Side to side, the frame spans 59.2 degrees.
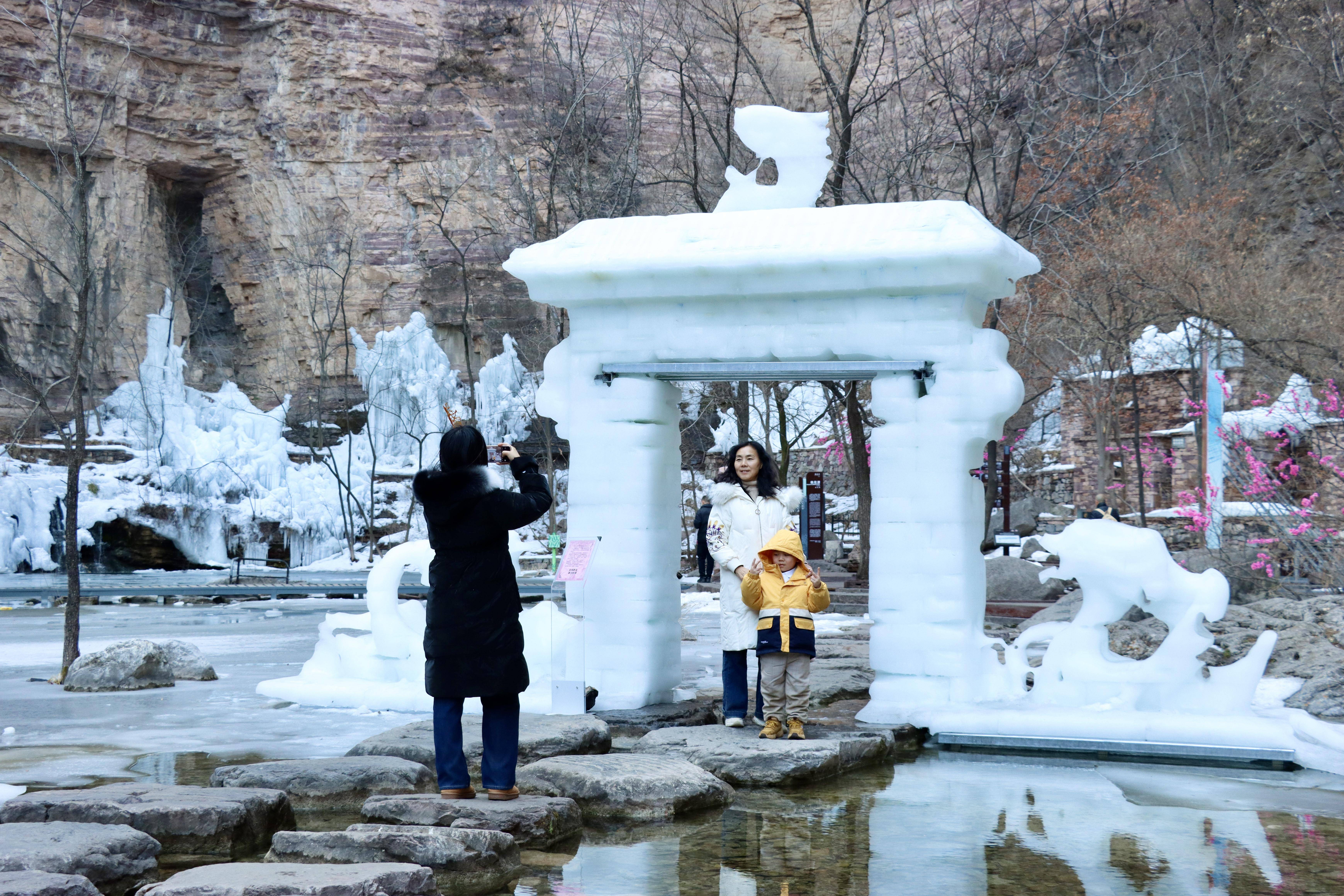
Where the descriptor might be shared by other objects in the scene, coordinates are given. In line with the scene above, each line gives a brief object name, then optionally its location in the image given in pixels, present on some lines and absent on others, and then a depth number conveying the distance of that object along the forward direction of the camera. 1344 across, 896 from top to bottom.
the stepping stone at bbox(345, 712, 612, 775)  5.82
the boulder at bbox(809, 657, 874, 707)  8.30
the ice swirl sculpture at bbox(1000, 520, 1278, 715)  6.49
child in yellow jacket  6.25
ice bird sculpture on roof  7.63
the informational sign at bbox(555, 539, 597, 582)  7.18
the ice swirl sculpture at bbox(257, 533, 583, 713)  7.78
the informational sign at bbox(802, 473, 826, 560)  21.53
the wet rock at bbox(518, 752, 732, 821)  5.08
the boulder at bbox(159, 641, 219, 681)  9.55
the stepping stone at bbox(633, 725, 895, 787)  5.68
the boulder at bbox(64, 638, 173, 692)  8.95
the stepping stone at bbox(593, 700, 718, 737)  6.92
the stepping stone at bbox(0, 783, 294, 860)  4.45
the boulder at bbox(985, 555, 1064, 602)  16.64
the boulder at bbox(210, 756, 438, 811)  5.23
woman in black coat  4.71
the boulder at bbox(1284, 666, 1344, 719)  7.27
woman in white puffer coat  6.51
